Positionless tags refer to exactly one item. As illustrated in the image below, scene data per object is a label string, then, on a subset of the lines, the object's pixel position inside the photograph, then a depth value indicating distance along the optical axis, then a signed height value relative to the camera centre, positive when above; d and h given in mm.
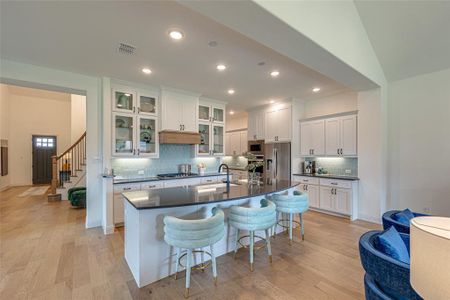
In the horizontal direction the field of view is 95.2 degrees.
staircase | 6270 -764
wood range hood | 4566 +287
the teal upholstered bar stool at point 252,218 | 2443 -839
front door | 8789 -289
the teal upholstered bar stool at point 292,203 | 3072 -823
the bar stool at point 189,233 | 1989 -823
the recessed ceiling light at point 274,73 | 3791 +1420
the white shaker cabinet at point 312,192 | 4945 -1066
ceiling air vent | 2822 +1432
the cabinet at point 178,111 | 4688 +915
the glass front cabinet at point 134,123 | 4215 +579
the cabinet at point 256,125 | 6363 +763
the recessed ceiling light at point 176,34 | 2501 +1433
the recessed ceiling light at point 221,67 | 3500 +1420
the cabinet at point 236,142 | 7274 +261
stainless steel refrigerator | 5566 -327
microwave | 6246 +70
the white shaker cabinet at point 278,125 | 5672 +699
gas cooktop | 4562 -602
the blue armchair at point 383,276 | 1180 -781
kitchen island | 2178 -784
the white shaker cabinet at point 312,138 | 5145 +289
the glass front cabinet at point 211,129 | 5512 +581
